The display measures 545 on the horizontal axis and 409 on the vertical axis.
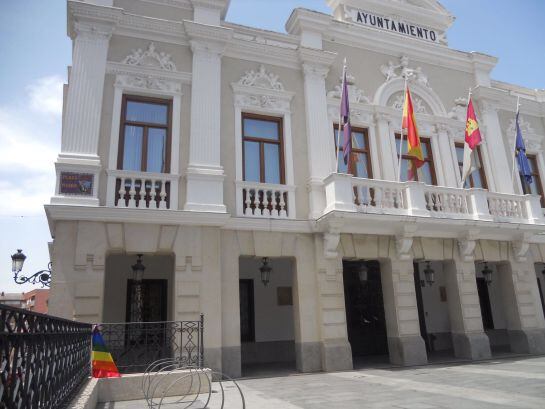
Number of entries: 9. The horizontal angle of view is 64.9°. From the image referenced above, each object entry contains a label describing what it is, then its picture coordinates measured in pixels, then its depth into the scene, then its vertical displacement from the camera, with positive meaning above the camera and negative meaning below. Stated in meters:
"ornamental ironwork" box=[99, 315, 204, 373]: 8.98 -0.50
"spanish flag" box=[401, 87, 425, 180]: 12.70 +5.07
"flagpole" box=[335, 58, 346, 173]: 12.13 +4.67
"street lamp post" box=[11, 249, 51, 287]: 12.73 +1.61
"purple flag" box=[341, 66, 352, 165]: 12.04 +5.13
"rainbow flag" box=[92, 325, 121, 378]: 7.54 -0.63
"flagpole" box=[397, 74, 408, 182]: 12.88 +4.33
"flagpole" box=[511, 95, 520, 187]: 15.02 +5.29
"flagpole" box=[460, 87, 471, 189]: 13.68 +4.05
